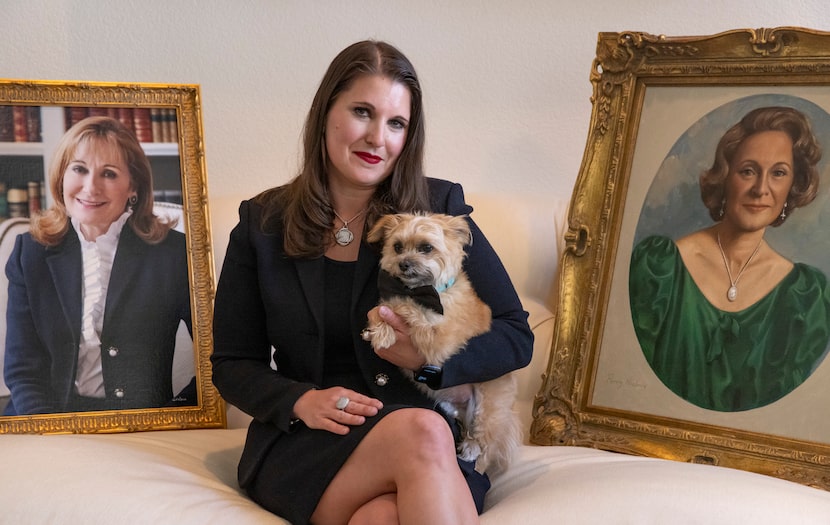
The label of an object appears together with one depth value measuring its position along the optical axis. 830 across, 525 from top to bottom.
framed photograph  2.45
